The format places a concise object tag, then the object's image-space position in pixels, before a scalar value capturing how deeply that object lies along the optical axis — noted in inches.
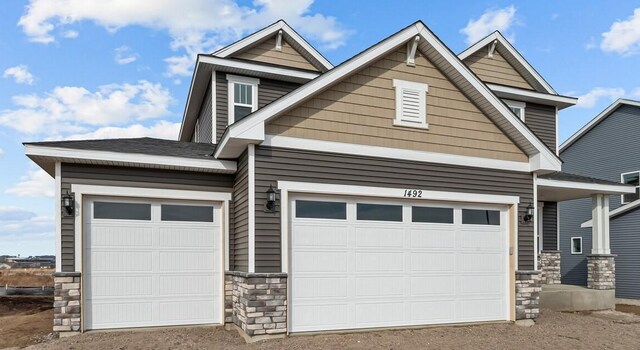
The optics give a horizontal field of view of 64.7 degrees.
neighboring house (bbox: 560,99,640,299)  673.0
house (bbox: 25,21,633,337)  339.0
